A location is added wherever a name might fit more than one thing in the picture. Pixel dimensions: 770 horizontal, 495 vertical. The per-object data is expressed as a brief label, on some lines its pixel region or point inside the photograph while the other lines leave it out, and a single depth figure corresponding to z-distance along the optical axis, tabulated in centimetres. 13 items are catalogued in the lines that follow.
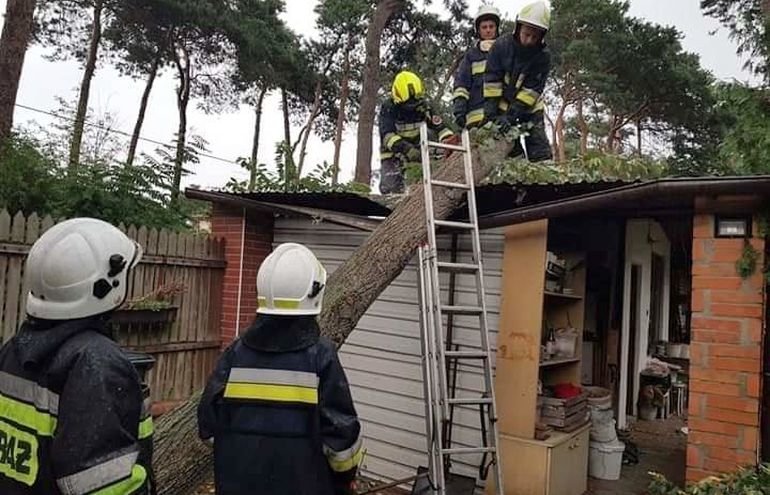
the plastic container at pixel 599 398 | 501
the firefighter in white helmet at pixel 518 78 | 570
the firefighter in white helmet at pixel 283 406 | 205
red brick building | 339
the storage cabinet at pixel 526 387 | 418
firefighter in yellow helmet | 637
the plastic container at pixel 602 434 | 492
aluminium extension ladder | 339
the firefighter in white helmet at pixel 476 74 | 624
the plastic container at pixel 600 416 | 495
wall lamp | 345
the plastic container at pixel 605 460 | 489
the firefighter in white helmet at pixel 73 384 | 139
